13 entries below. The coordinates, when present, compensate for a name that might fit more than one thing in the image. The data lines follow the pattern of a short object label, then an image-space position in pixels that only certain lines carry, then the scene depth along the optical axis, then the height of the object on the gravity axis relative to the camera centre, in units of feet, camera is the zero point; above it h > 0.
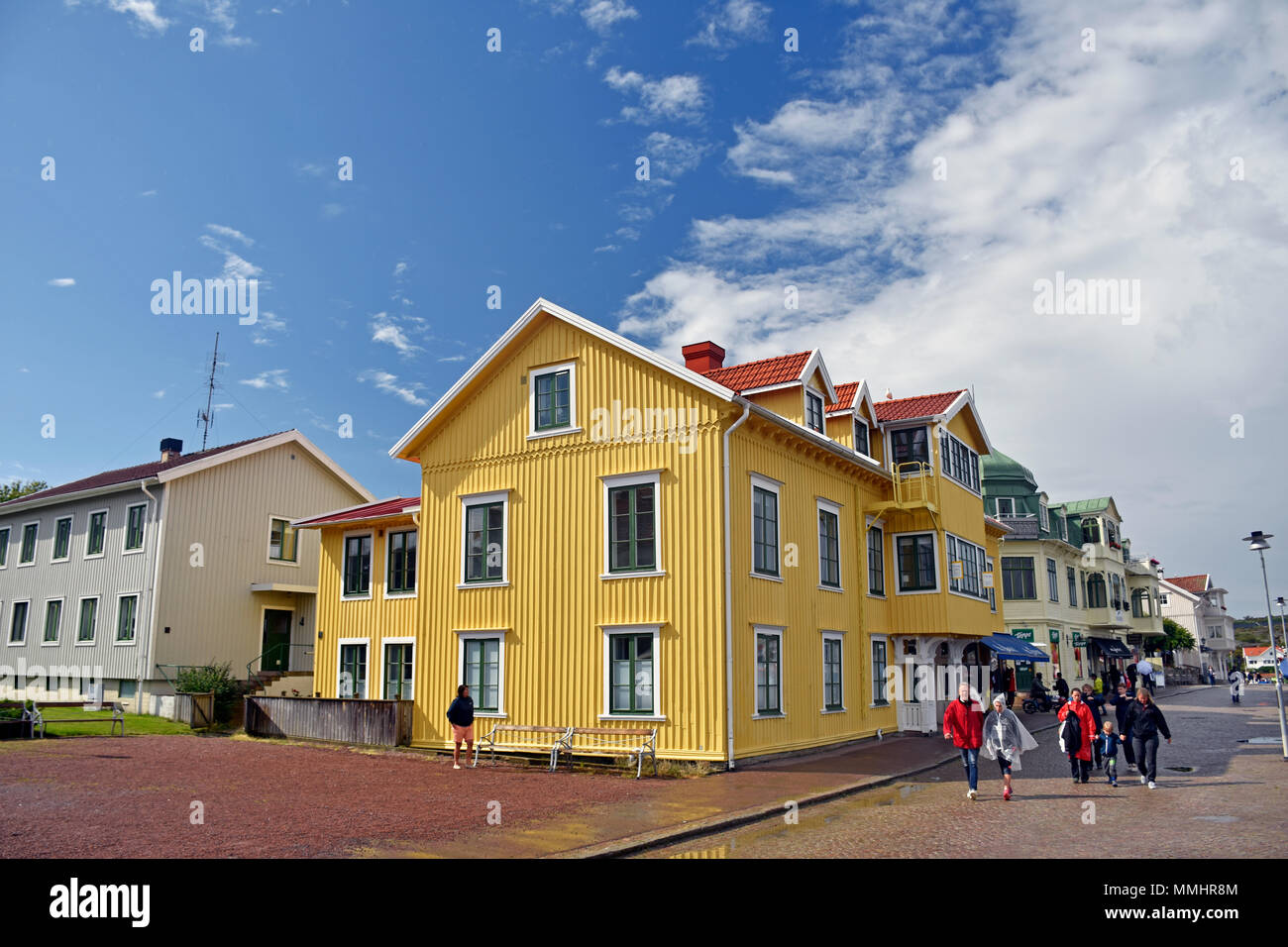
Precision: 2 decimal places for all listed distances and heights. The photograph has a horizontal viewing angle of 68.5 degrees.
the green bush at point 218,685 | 89.71 -3.57
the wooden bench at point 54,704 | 76.02 -5.52
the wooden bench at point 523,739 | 62.54 -6.18
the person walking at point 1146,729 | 50.34 -4.47
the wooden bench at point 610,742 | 58.11 -5.98
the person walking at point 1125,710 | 56.22 -4.15
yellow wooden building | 59.93 +6.65
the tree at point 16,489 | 188.03 +31.78
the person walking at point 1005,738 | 46.57 -4.55
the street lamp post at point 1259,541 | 65.62 +7.07
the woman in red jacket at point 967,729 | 45.88 -4.00
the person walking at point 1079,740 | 51.70 -5.11
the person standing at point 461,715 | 60.08 -4.25
